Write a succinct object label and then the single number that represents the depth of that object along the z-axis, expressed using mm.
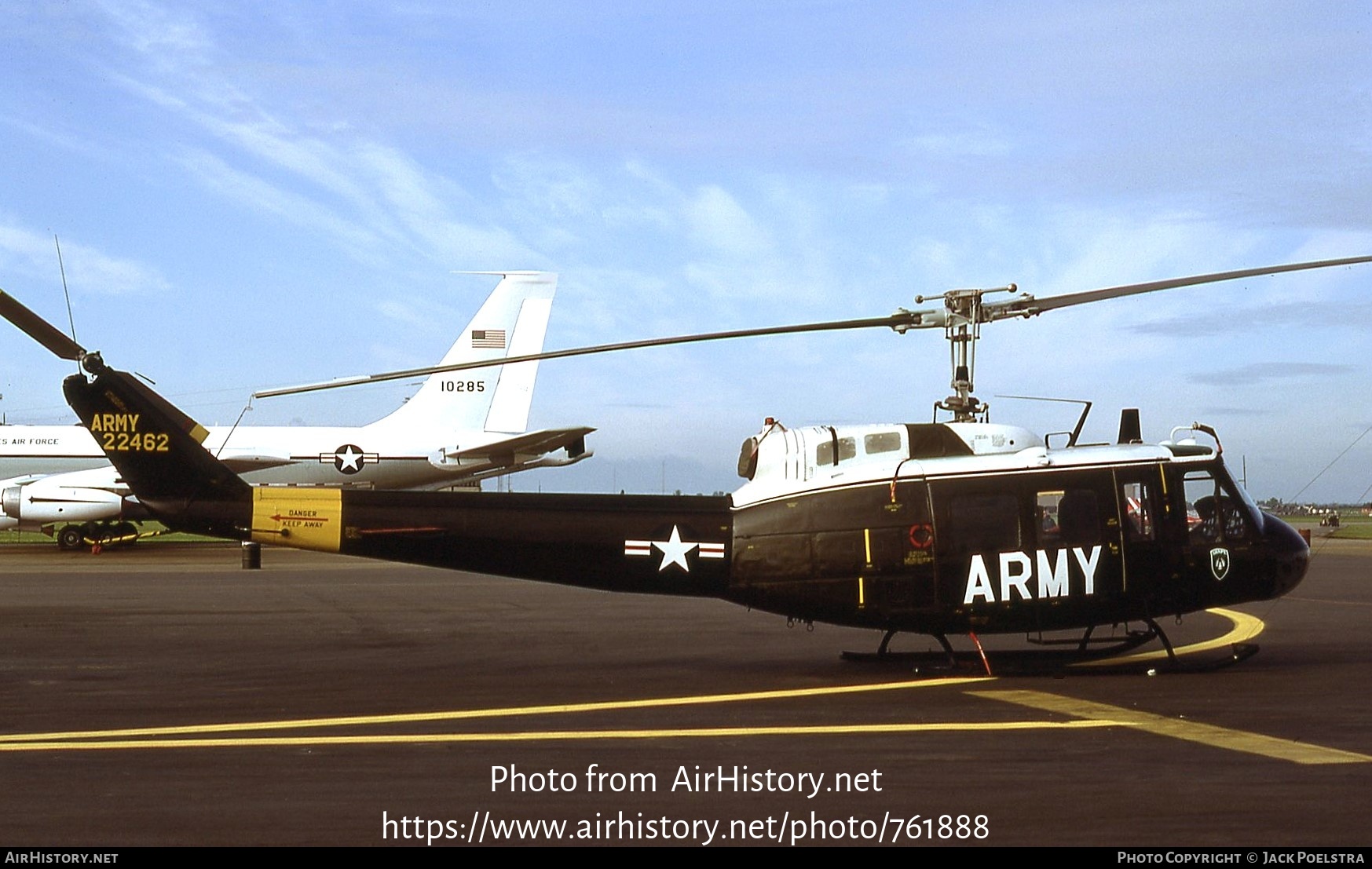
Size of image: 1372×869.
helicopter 13102
